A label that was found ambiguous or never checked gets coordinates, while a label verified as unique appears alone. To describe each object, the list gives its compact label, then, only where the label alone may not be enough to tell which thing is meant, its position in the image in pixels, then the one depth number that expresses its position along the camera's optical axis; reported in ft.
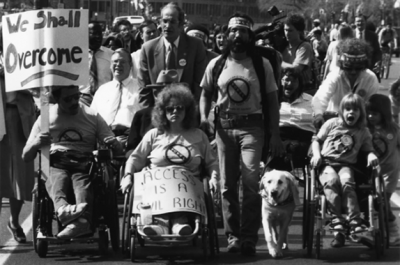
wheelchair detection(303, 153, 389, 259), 37.52
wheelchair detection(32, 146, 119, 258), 38.27
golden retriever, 38.01
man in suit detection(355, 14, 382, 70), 72.95
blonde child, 38.30
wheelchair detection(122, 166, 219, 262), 36.90
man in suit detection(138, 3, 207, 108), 46.13
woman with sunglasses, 38.92
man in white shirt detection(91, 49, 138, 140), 49.72
